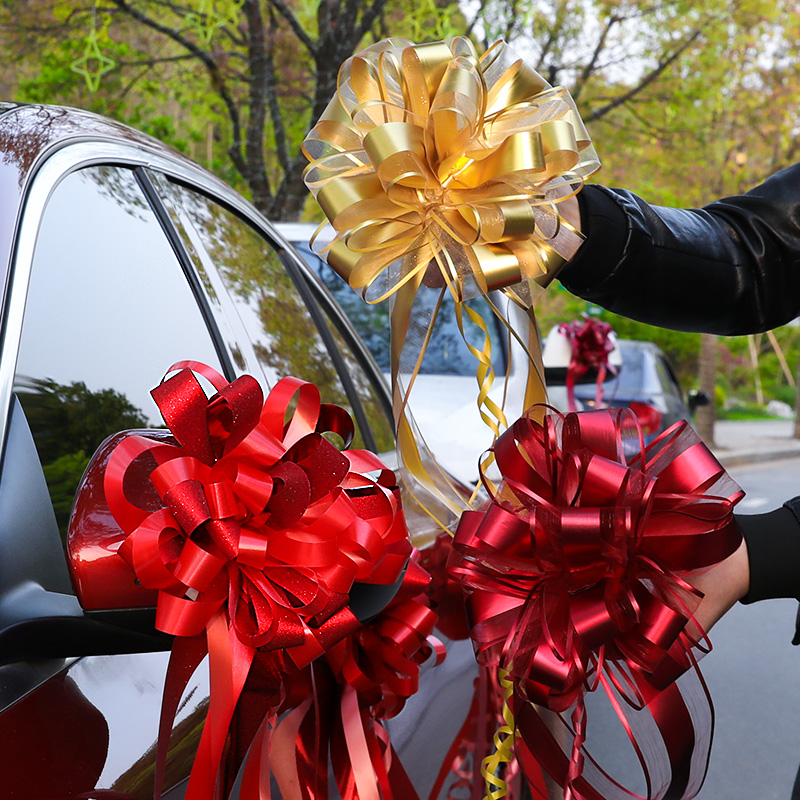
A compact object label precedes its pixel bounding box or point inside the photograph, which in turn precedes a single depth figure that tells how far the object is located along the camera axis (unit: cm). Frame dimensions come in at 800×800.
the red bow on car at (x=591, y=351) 586
